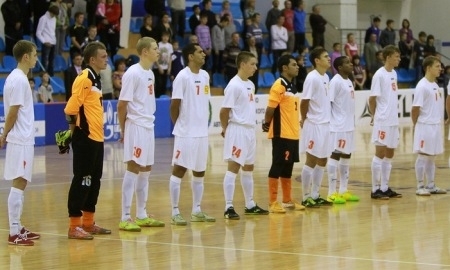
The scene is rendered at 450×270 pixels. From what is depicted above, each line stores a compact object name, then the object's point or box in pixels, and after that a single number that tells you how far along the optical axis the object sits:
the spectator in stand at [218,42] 29.59
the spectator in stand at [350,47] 32.72
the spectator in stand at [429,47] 34.78
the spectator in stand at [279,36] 31.41
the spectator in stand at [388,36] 34.25
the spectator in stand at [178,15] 29.98
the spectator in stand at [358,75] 31.61
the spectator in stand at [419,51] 34.91
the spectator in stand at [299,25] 32.47
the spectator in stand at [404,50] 34.81
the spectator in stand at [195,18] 29.84
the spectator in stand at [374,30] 34.09
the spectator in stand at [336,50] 31.32
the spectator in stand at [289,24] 32.12
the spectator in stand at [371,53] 33.62
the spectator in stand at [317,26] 33.00
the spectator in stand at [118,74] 25.87
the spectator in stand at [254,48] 29.80
